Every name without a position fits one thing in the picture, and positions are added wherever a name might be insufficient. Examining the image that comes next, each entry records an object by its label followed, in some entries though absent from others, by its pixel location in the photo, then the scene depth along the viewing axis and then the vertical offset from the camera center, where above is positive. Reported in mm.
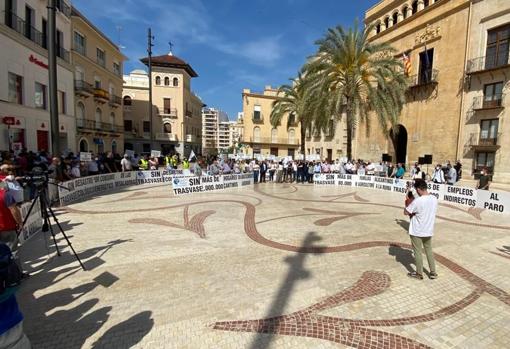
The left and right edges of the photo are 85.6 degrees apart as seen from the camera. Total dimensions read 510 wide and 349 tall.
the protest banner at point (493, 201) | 10938 -1661
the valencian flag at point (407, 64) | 28234 +9679
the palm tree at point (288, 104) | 29825 +5738
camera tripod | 5477 -1144
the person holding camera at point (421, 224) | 4891 -1181
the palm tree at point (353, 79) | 18688 +5345
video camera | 5523 -634
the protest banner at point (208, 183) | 14258 -1740
